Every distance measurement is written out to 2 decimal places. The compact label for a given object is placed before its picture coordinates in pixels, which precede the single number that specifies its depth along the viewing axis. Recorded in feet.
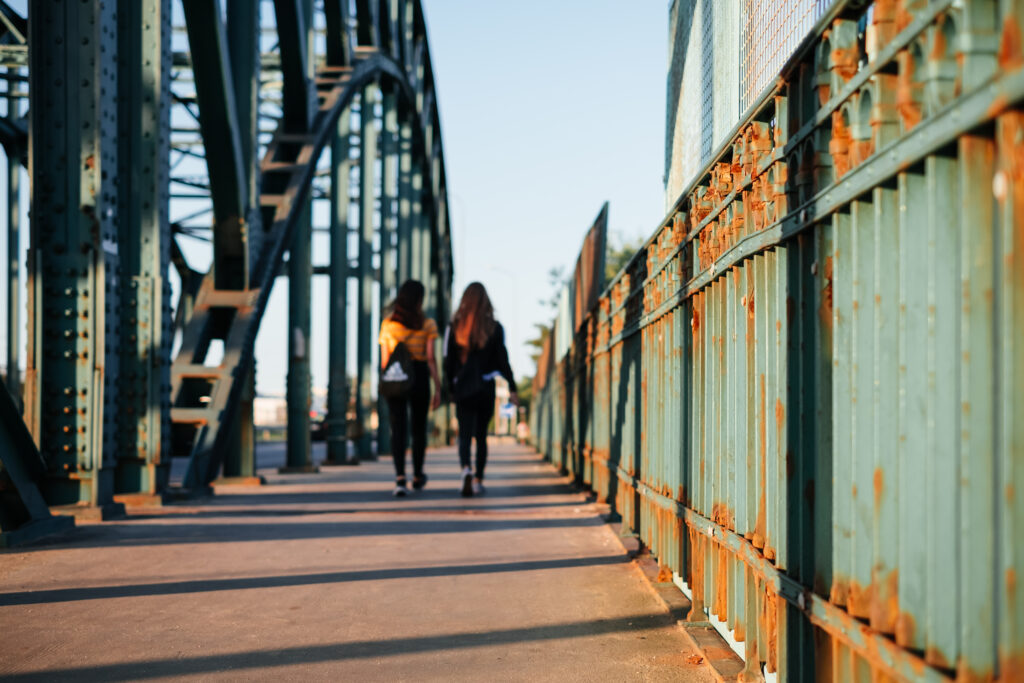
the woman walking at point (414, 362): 29.58
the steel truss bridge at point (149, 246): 20.81
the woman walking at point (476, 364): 29.84
